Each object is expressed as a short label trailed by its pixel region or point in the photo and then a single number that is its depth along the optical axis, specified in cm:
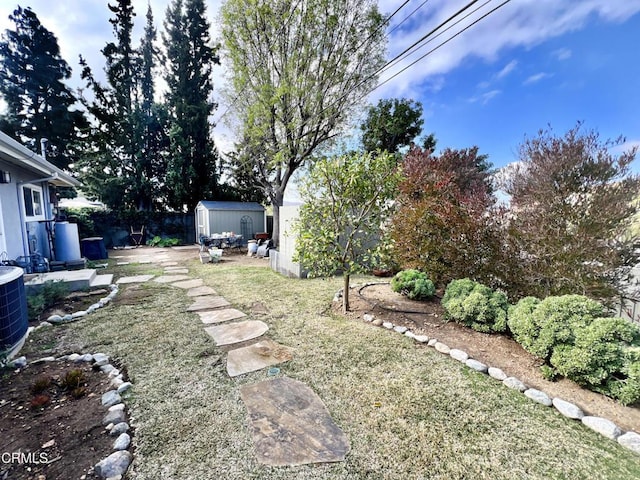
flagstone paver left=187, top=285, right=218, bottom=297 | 497
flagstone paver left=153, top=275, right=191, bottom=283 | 605
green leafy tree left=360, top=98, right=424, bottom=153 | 1212
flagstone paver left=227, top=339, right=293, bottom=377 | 255
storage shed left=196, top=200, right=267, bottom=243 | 1329
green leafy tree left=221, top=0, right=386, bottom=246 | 938
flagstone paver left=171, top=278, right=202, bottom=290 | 556
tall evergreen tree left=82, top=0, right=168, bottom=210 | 1440
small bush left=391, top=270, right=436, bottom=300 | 443
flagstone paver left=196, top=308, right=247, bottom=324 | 372
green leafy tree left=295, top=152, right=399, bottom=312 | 381
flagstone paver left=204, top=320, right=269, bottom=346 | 315
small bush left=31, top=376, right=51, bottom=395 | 213
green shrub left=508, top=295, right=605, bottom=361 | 241
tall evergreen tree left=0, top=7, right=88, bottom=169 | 1304
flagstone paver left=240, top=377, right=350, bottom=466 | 162
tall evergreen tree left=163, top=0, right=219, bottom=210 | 1498
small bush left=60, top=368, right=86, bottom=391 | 221
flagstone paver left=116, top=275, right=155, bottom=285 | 586
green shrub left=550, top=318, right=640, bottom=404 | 210
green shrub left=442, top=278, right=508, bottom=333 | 327
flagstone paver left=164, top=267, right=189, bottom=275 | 695
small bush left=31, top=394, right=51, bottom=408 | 197
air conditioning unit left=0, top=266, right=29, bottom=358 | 249
